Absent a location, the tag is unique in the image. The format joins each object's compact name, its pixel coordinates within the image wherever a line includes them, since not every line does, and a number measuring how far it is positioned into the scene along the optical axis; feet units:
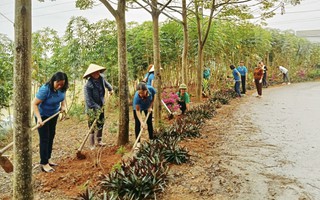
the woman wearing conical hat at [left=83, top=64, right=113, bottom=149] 18.45
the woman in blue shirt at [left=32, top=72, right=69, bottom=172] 15.05
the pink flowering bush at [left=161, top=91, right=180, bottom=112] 28.40
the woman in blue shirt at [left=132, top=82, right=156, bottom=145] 18.20
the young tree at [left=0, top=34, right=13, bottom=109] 25.16
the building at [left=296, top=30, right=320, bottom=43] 136.40
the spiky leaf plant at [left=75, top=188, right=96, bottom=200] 10.80
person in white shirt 68.54
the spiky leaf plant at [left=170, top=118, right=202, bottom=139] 20.61
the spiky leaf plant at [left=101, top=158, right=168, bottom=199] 11.78
